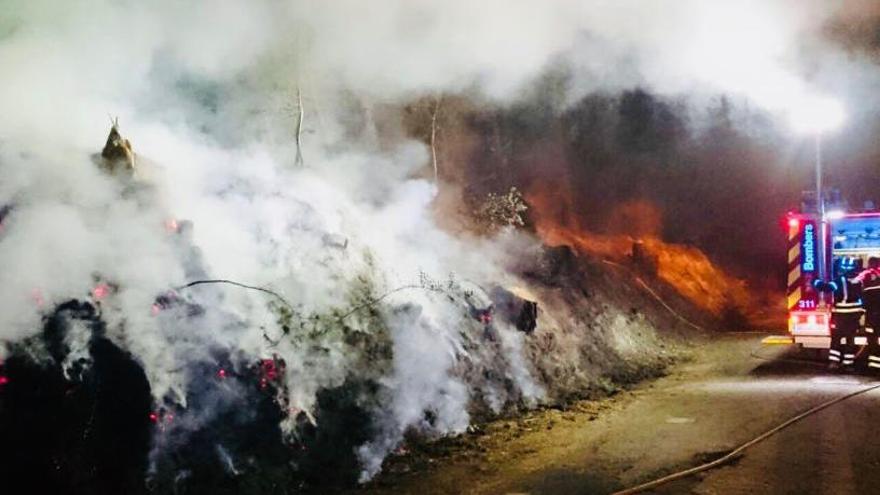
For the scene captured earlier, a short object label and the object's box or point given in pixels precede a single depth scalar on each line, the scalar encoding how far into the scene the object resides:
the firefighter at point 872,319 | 9.73
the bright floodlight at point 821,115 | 11.59
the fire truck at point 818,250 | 10.65
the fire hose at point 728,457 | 5.25
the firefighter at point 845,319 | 9.88
